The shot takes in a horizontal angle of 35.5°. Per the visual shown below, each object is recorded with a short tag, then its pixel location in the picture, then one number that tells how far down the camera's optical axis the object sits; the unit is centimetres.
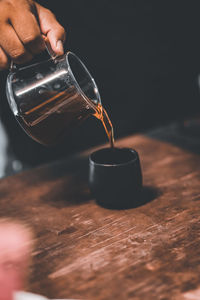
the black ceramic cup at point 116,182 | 88
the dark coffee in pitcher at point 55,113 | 86
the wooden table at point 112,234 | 66
